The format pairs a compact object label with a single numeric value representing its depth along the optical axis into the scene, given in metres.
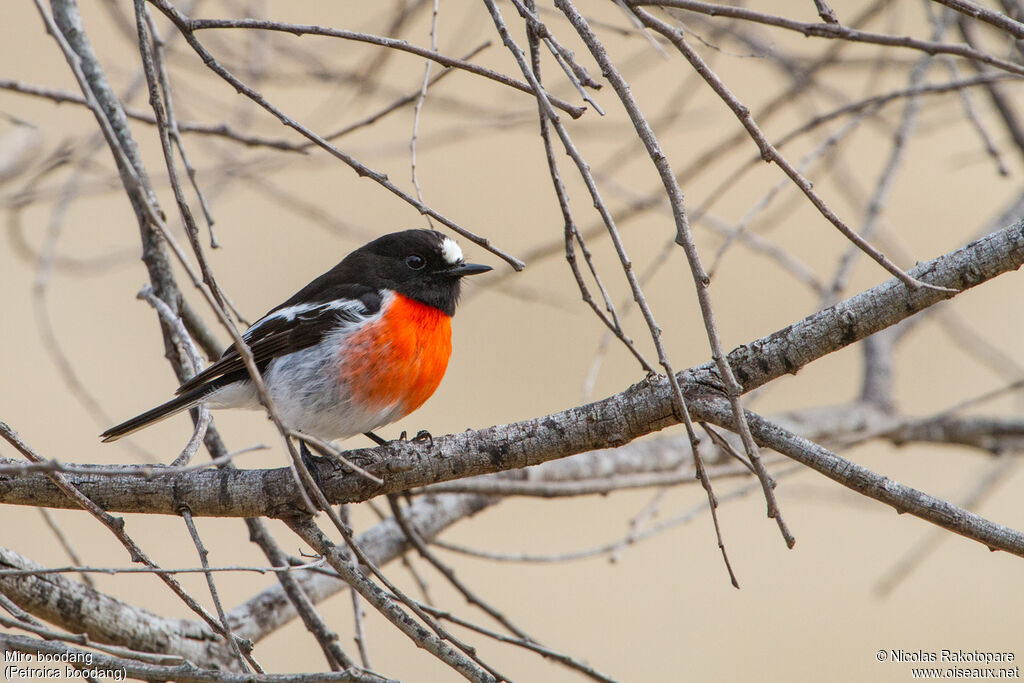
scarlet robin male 6.95
